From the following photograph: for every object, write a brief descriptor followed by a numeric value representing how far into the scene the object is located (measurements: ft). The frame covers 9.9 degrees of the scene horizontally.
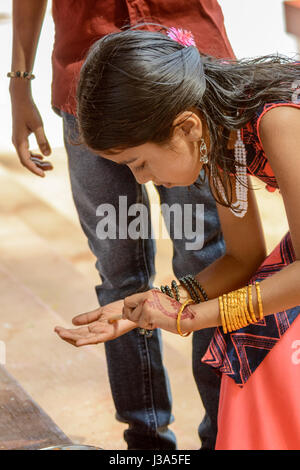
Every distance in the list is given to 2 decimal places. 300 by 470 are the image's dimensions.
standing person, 8.74
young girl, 7.88
